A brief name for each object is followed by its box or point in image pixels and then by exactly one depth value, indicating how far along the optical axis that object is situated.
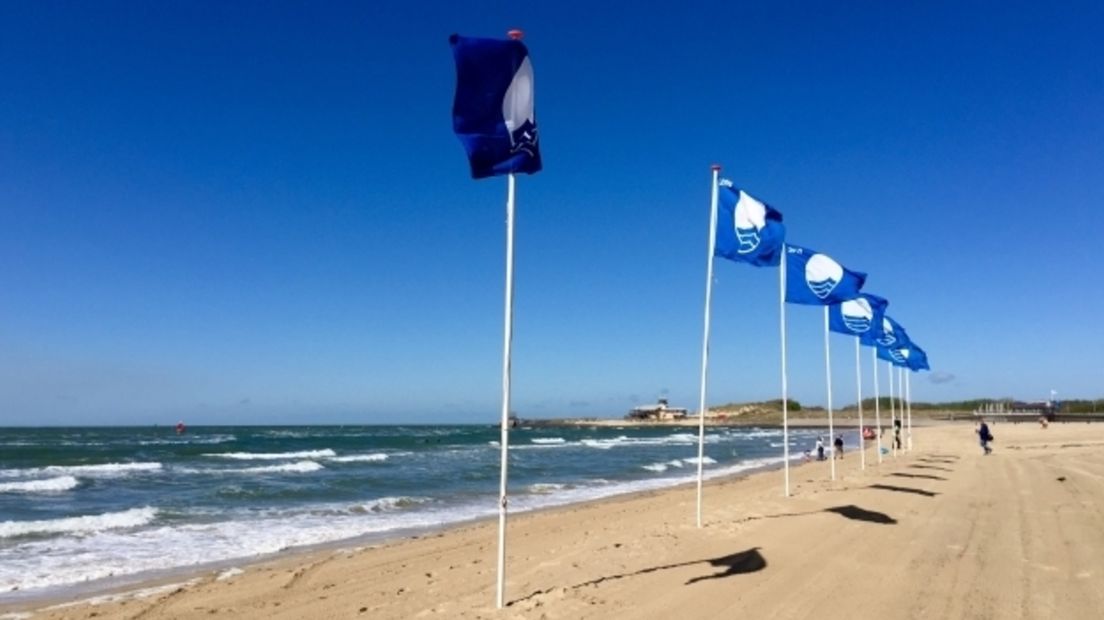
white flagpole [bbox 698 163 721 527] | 11.62
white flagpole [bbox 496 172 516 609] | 6.80
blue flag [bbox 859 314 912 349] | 22.15
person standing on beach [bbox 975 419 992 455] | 32.47
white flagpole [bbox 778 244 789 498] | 16.19
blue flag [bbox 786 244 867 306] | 16.14
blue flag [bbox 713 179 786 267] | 11.73
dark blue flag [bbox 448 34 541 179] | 6.64
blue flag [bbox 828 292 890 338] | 20.69
